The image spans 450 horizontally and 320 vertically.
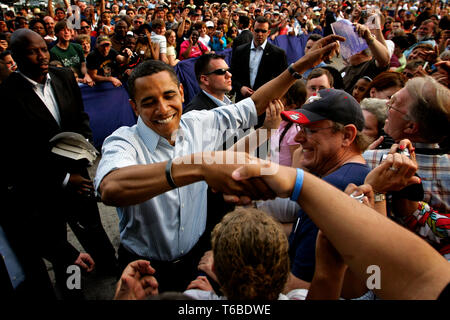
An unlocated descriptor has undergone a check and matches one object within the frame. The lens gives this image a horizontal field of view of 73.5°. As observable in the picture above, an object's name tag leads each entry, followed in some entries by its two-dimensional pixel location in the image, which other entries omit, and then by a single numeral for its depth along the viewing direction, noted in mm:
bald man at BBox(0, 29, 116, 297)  2393
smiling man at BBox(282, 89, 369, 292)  1861
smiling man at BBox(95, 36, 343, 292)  1751
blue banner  5574
